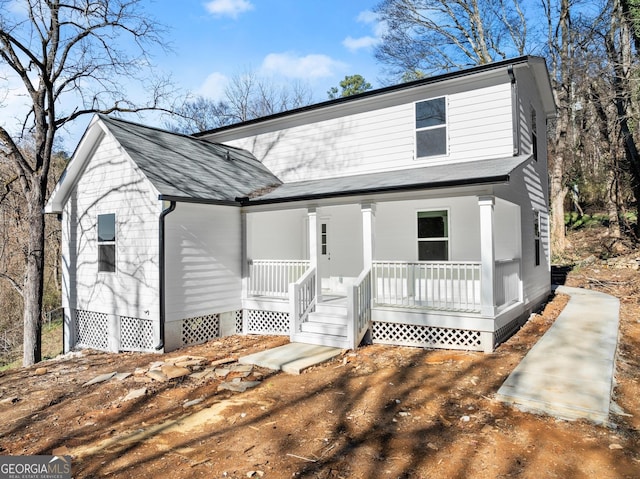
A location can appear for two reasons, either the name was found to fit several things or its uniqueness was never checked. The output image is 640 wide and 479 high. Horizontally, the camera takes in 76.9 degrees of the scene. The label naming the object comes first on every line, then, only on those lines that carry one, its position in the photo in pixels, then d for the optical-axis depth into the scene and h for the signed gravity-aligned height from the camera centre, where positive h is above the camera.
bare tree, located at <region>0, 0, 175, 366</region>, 11.51 +5.29
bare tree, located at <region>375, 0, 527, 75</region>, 22.78 +12.30
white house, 8.19 +0.58
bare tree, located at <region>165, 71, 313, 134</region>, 32.22 +11.86
